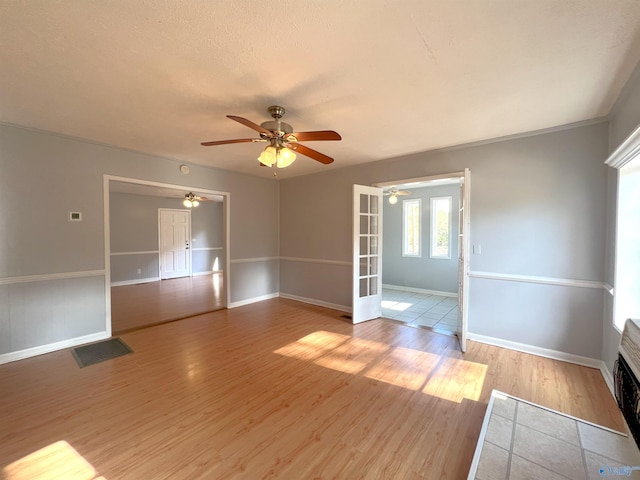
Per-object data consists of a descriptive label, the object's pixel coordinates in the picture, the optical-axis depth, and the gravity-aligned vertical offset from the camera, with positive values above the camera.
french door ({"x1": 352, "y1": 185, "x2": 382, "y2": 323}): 4.18 -0.28
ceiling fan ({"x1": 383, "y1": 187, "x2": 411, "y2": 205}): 5.70 +0.93
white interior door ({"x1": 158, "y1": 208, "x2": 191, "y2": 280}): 8.18 -0.23
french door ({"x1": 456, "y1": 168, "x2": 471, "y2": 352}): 3.20 -0.27
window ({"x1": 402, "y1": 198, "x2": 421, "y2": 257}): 6.73 +0.20
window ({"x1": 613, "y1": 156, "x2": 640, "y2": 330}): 2.26 -0.08
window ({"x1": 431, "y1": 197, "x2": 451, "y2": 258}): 6.25 +0.21
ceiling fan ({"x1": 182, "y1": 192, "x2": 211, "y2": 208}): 7.07 +0.98
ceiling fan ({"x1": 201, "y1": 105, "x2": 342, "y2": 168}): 2.34 +0.85
